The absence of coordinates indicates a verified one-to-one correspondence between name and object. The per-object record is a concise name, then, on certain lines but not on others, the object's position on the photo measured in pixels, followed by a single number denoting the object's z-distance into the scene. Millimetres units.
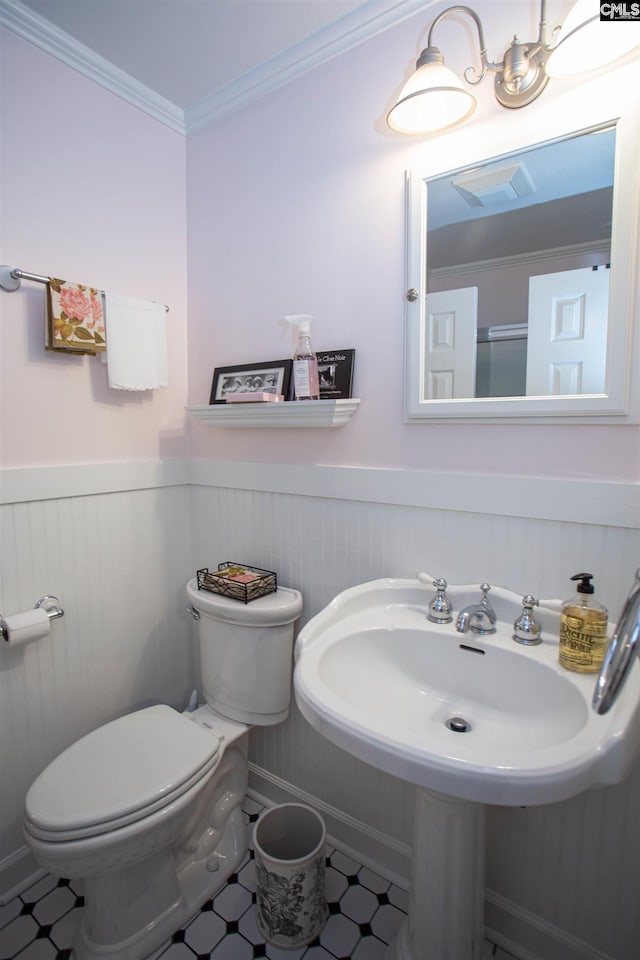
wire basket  1351
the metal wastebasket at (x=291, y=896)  1121
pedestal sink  656
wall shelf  1226
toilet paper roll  1182
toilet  999
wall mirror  919
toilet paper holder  1284
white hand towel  1363
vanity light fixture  840
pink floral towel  1227
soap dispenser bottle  854
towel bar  1181
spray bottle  1249
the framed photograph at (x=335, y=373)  1266
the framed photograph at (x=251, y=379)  1393
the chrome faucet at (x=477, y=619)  1012
